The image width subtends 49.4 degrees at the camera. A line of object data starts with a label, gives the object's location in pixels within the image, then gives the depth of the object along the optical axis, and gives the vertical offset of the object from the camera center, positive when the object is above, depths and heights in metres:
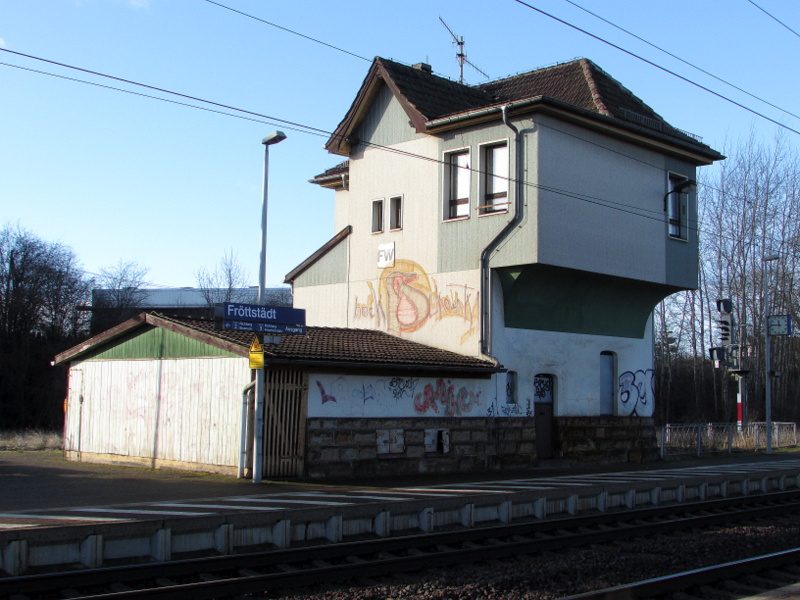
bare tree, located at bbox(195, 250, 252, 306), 70.81 +7.55
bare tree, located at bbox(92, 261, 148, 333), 51.09 +5.10
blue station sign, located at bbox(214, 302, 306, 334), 16.33 +1.27
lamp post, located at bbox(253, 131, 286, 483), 17.03 -0.94
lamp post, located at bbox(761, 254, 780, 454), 30.17 +0.02
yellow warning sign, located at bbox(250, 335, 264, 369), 16.72 +0.56
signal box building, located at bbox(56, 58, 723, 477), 19.27 +2.09
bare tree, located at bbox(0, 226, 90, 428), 45.41 +3.05
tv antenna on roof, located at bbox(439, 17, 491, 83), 35.08 +13.39
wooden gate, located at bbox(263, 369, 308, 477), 17.97 -0.78
